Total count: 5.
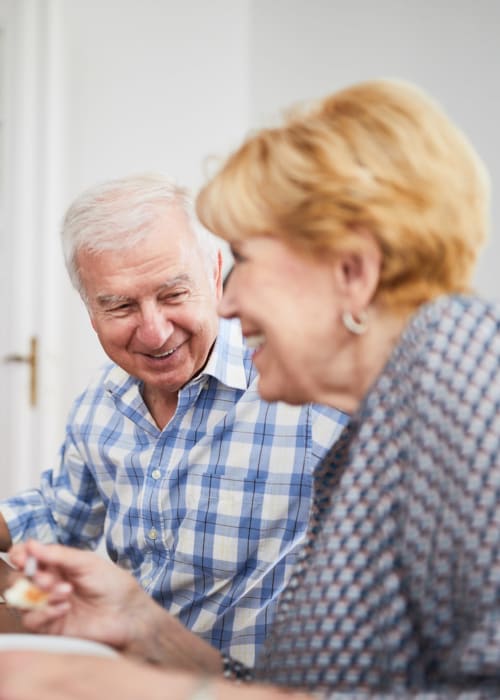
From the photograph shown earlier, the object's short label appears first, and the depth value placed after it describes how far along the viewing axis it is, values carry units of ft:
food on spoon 3.28
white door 10.14
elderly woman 2.53
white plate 2.75
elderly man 4.84
